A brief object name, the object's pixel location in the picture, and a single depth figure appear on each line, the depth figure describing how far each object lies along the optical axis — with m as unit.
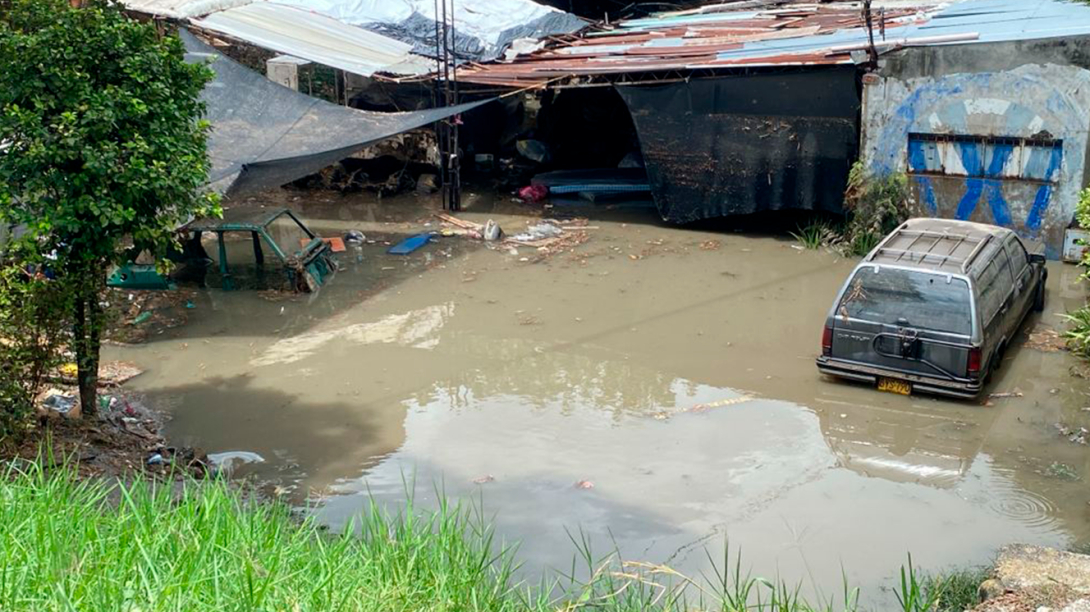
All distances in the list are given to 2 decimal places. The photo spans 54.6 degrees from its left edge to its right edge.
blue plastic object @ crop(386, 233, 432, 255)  16.41
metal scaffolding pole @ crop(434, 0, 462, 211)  18.27
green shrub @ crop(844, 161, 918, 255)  15.44
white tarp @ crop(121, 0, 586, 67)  18.42
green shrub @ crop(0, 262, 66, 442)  7.94
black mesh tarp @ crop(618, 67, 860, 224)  15.96
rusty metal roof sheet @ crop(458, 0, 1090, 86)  15.59
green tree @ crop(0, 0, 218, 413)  8.09
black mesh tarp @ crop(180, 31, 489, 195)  13.81
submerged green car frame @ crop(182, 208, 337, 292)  14.09
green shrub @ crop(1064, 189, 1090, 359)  11.30
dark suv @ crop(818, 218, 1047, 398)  10.00
